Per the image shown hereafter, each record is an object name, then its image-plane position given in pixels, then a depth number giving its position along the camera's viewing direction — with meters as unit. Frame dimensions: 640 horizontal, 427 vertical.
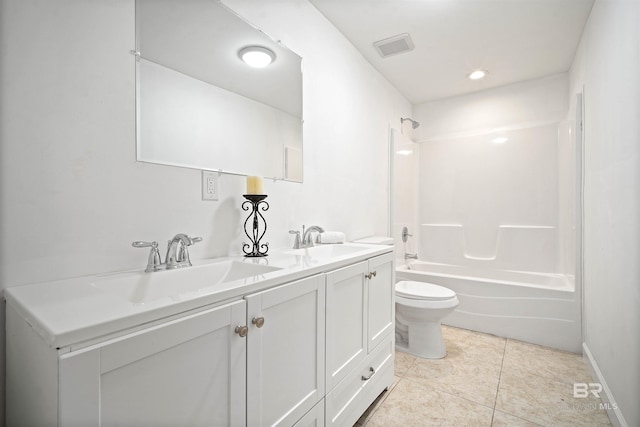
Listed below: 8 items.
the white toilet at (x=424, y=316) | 2.15
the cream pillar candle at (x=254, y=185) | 1.37
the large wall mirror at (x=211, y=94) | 1.11
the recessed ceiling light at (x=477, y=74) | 2.83
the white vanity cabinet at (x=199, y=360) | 0.54
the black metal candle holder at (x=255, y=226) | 1.39
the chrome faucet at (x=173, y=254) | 1.03
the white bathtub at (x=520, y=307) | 2.34
